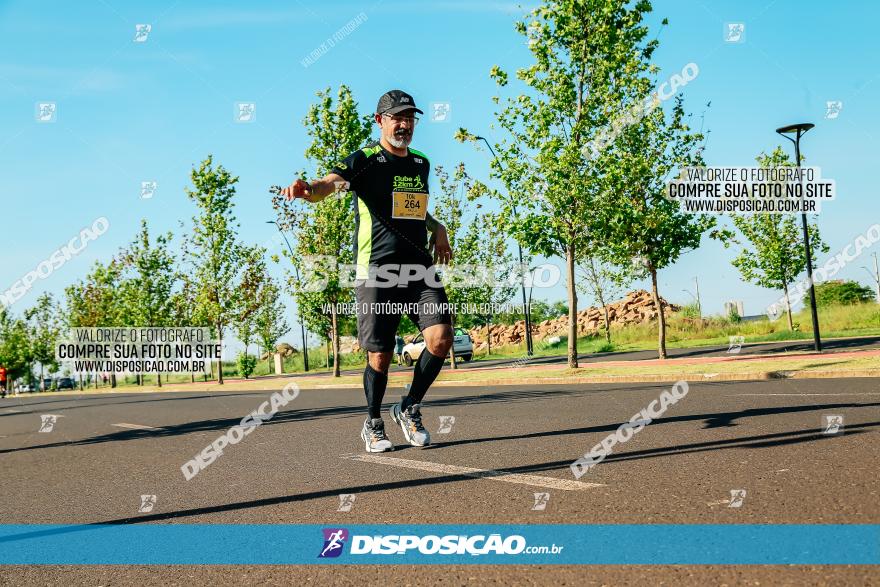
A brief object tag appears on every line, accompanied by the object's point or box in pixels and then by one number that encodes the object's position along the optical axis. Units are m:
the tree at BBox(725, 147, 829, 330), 31.52
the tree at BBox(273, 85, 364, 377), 26.80
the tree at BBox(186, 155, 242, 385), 33.62
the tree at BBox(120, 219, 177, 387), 42.28
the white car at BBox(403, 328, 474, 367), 40.66
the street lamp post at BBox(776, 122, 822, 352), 20.52
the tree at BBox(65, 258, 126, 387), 50.20
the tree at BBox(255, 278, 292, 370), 54.97
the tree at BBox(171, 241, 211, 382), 34.00
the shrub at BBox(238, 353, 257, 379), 45.50
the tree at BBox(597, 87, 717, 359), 21.61
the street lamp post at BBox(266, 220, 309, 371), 51.18
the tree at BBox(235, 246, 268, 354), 34.38
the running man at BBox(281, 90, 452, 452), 5.65
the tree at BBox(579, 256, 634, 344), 43.18
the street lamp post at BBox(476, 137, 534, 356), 36.71
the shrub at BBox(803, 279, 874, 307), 53.38
